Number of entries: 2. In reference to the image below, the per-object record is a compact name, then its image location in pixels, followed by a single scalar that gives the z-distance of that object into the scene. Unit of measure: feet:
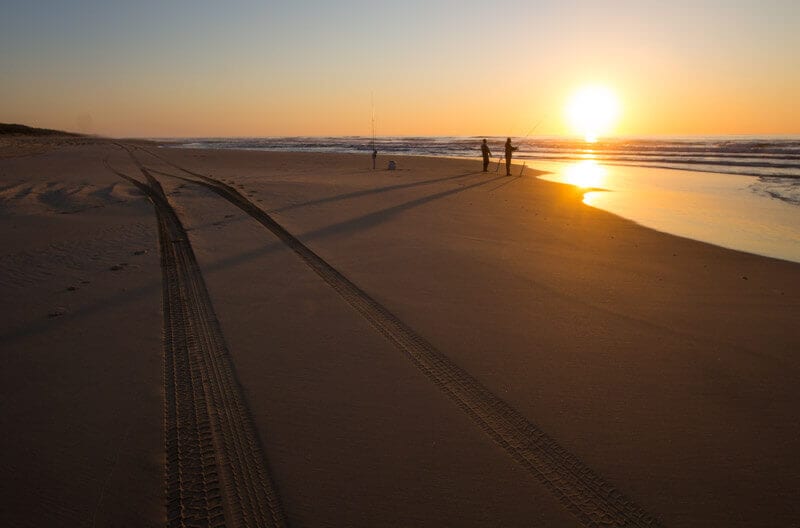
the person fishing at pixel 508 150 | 72.30
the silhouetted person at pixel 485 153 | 76.11
